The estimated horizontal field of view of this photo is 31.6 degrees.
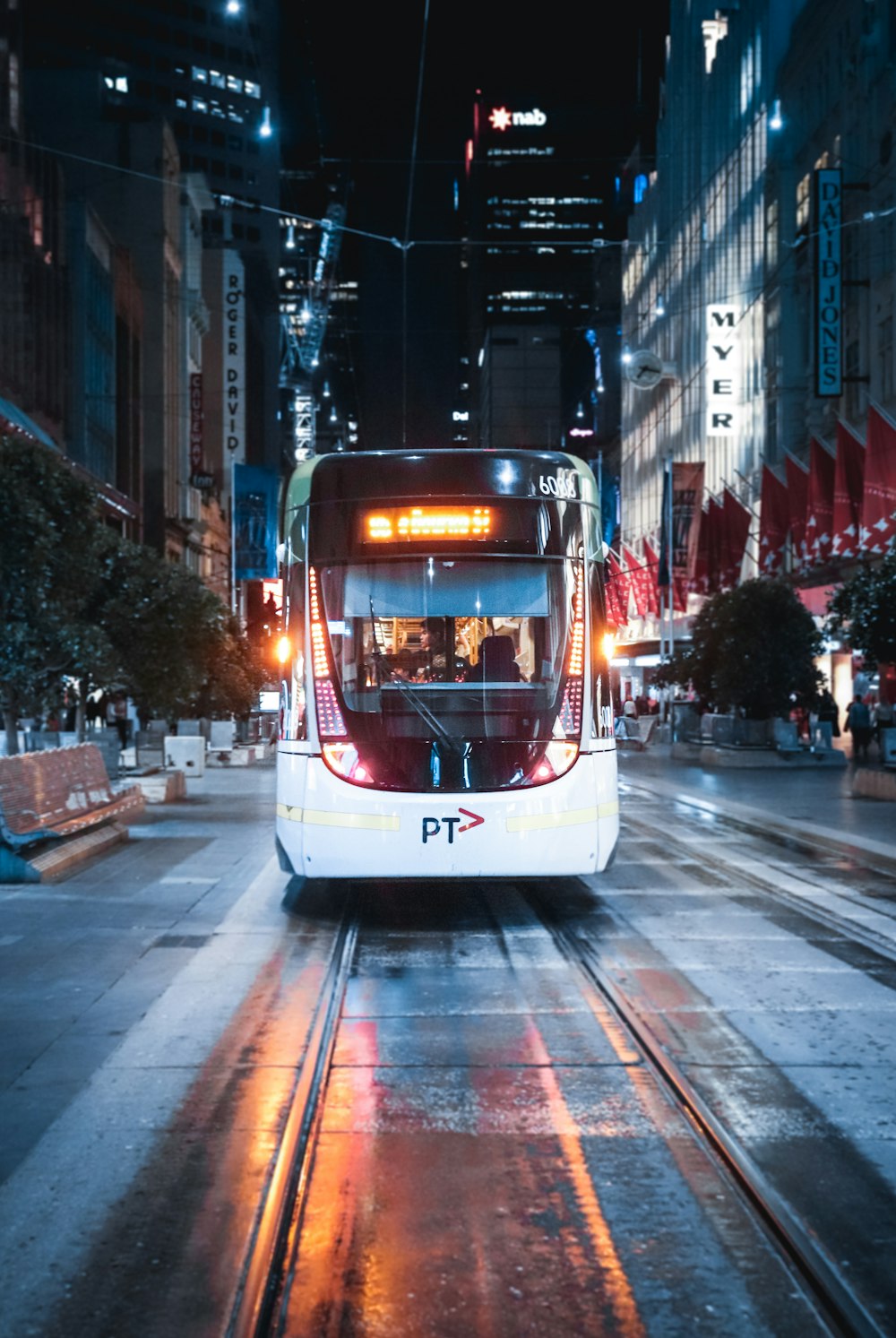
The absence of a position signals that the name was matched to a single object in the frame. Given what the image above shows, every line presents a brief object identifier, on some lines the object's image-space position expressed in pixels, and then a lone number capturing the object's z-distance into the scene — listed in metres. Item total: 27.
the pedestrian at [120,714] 40.68
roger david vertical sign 103.19
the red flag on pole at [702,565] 52.06
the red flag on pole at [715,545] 50.31
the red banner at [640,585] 57.12
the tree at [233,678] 42.50
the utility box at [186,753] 34.26
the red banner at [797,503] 43.23
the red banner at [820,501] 41.12
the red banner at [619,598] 37.16
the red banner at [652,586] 55.78
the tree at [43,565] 21.28
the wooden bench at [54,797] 14.45
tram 11.62
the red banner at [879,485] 35.19
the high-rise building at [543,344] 118.56
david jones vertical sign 44.66
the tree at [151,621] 26.20
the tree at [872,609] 26.58
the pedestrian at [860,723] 39.78
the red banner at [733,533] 48.00
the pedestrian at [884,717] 41.32
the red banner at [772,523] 45.59
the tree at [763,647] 39.88
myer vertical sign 60.28
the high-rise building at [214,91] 135.12
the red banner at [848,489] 38.38
